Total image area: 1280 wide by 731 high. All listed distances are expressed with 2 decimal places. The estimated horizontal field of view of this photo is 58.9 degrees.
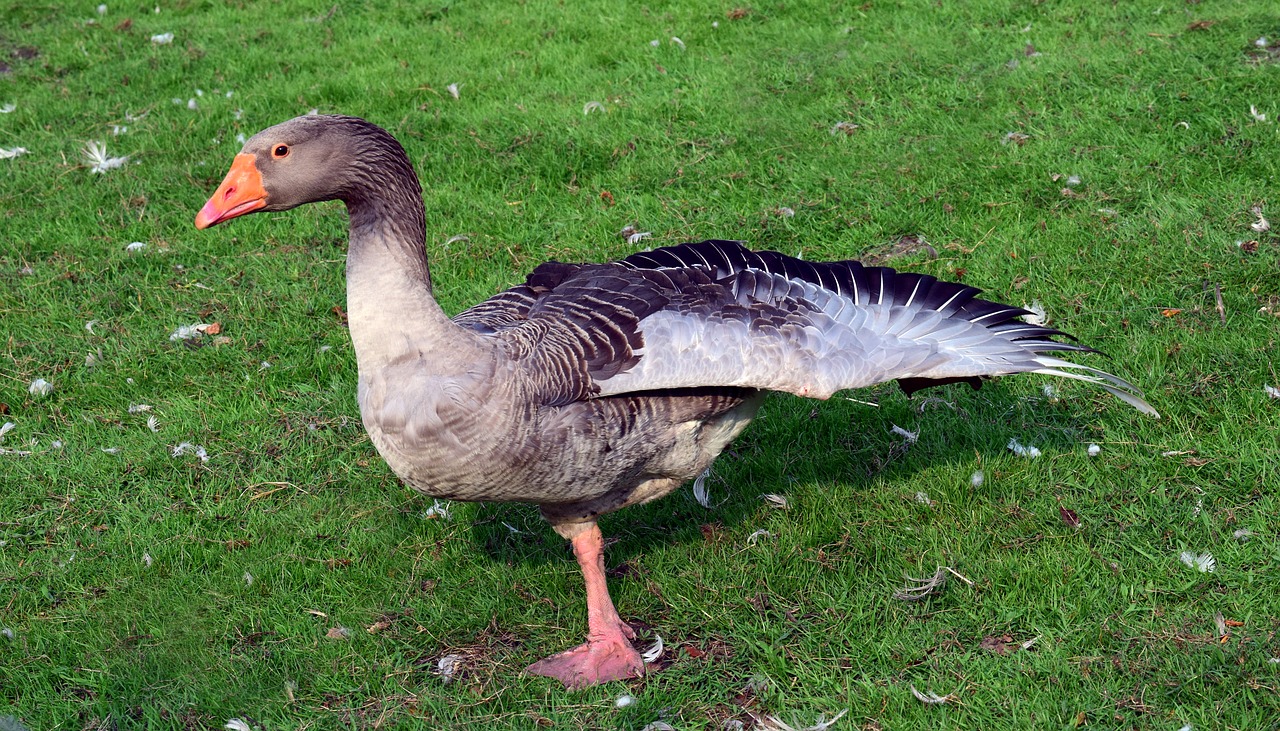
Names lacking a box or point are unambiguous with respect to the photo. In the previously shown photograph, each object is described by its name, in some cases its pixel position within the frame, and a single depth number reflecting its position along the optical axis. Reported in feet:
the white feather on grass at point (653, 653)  14.15
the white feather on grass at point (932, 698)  12.80
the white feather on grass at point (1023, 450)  16.33
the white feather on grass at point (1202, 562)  14.07
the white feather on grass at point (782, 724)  12.67
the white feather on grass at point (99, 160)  25.57
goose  11.79
